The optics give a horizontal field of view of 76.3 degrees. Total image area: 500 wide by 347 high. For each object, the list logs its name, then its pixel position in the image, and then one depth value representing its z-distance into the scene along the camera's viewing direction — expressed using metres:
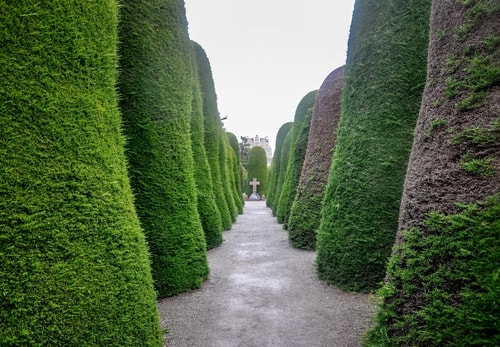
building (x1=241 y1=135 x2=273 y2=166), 55.56
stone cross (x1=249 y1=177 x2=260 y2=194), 34.17
